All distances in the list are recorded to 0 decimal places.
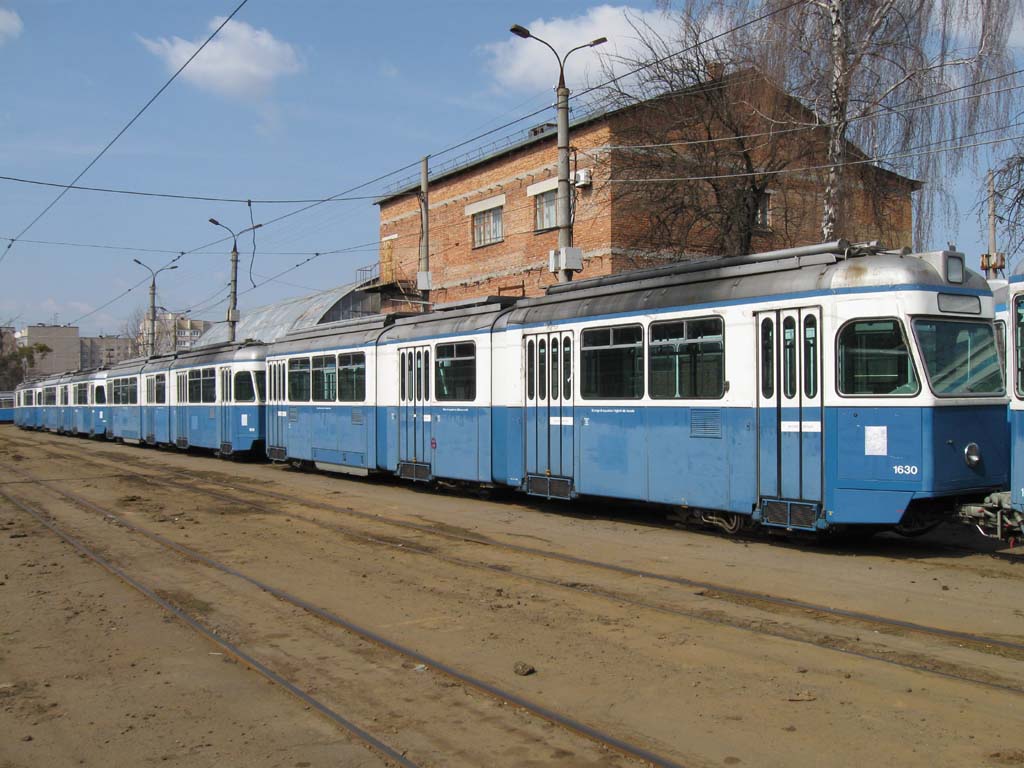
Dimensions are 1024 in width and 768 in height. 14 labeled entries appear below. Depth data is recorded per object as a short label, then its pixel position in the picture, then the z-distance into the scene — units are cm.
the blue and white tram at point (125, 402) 3634
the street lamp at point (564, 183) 1872
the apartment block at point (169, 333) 9751
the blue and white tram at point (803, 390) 975
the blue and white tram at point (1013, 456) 916
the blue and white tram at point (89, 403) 4244
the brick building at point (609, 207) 2105
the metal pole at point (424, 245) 2667
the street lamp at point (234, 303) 3725
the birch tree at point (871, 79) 1761
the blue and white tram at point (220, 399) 2619
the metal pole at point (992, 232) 1845
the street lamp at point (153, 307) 4888
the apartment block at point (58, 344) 14625
